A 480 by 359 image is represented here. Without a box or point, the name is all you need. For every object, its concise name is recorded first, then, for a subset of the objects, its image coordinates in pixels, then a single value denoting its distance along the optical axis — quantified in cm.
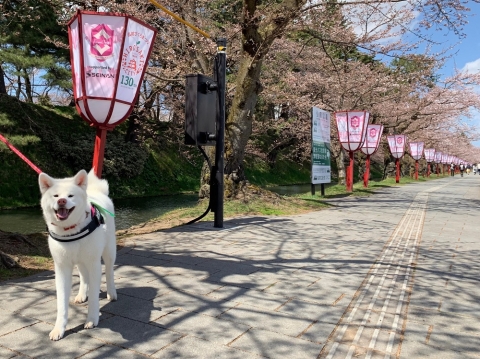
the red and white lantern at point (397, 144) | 2652
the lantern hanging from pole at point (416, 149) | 3228
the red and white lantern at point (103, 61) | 523
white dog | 294
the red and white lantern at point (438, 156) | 4971
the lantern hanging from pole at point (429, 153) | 4288
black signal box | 738
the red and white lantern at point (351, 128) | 1625
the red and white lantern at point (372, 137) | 1983
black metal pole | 778
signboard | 1384
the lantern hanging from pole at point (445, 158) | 5569
